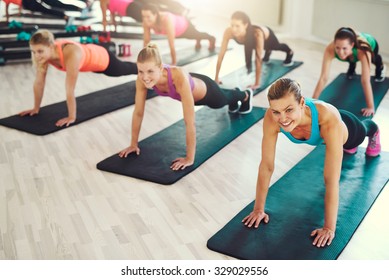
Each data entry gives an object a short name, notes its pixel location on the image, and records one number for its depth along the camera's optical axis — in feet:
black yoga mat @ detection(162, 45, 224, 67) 15.96
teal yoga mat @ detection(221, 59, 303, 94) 13.53
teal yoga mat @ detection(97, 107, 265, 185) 8.50
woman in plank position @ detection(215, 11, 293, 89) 12.41
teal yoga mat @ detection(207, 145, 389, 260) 6.31
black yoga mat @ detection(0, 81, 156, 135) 10.69
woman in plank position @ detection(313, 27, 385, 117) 10.30
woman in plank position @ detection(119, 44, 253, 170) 7.95
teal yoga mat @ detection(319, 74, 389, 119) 11.44
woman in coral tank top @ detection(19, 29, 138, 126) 9.90
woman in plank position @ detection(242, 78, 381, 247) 5.80
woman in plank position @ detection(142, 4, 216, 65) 14.62
